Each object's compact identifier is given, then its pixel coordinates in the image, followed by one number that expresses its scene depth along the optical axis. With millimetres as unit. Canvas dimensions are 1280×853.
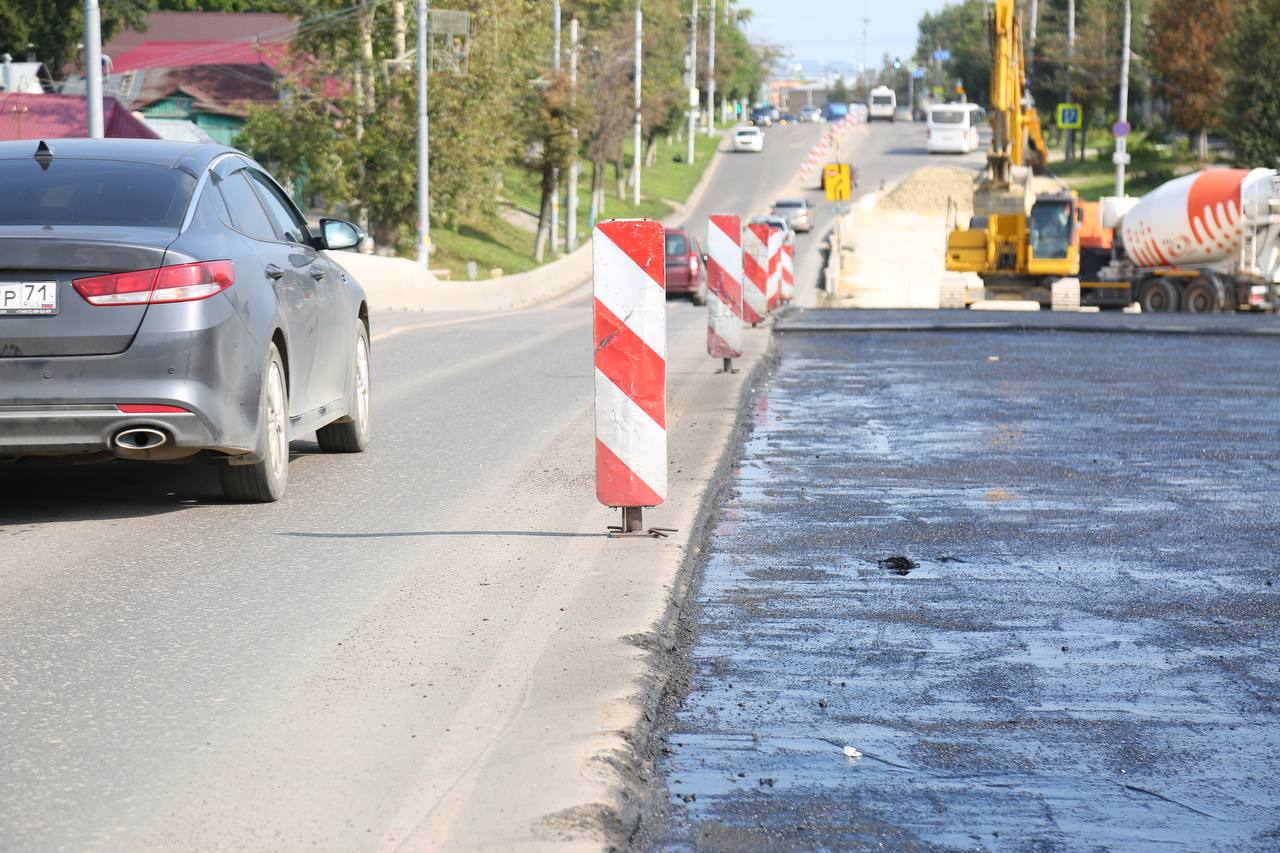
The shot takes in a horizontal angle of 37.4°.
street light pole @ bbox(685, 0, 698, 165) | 106250
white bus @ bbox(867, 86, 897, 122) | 140500
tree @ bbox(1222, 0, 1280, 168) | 65750
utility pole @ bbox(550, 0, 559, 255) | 61406
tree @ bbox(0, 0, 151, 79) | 64562
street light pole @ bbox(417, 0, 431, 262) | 46000
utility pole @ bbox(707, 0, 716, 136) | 120688
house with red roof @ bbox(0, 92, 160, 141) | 49281
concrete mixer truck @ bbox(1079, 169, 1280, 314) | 36812
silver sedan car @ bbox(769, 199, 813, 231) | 74038
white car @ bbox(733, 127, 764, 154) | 115750
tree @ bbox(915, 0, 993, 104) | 131375
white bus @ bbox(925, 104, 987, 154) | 103938
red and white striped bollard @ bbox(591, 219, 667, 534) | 7930
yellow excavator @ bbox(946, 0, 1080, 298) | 40312
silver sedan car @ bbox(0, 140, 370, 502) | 8312
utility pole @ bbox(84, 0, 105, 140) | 25906
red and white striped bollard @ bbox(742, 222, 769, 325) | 21241
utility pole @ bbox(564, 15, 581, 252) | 65812
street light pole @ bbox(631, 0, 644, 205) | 82312
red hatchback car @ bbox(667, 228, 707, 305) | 44531
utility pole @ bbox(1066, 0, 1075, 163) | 93931
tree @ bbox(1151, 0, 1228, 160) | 77500
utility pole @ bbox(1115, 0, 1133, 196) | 60312
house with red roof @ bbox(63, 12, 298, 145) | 65062
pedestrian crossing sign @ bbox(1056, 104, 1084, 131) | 77000
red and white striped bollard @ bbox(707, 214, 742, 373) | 15477
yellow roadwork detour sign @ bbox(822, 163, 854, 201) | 52938
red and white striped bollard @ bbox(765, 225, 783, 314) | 31156
